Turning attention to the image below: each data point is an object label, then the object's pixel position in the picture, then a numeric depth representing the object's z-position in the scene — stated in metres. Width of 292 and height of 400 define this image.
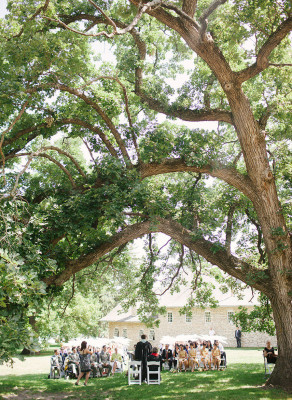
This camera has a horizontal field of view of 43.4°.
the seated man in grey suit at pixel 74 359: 16.97
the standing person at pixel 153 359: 12.88
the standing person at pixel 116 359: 18.36
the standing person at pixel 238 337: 35.38
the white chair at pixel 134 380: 12.48
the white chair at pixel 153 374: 12.42
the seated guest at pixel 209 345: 21.97
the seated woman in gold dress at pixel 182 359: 18.66
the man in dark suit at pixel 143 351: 12.62
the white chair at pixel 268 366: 13.56
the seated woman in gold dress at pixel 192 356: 18.48
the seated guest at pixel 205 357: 18.70
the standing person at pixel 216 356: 18.23
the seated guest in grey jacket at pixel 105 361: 17.75
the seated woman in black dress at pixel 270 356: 13.77
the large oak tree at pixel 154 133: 10.11
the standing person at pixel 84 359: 12.97
